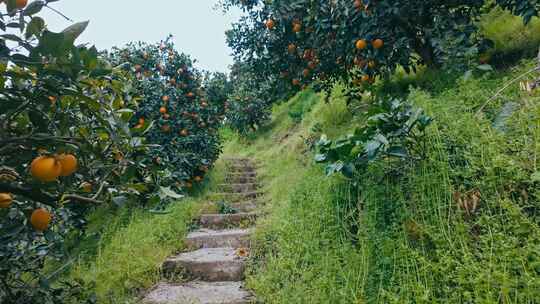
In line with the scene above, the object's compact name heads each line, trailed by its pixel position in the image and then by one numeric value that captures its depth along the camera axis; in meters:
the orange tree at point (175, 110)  4.75
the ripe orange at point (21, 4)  1.06
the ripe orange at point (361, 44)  2.90
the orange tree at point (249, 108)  9.23
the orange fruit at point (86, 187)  1.62
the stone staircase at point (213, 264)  2.47
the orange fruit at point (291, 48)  4.02
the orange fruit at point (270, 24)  3.90
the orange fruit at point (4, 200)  1.12
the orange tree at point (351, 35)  2.82
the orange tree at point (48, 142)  1.00
